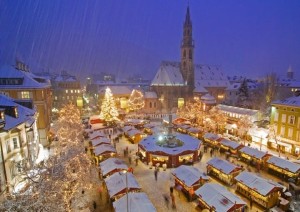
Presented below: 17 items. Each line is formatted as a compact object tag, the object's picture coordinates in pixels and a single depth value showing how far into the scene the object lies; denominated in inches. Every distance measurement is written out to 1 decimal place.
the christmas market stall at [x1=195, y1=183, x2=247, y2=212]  602.9
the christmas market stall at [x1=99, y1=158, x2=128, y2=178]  856.9
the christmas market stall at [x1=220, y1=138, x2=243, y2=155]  1159.6
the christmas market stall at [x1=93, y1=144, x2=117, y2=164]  1058.7
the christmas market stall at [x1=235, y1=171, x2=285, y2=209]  683.4
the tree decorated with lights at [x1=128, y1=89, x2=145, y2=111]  2384.4
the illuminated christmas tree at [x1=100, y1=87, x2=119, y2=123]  1818.4
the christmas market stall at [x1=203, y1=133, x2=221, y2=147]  1306.6
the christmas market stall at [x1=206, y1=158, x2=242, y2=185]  855.7
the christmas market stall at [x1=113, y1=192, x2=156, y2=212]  588.4
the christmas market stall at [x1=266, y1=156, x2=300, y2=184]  844.6
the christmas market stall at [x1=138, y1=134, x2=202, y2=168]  1058.7
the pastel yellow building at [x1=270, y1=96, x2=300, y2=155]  1116.0
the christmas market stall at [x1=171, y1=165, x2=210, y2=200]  752.3
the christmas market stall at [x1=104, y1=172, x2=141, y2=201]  695.1
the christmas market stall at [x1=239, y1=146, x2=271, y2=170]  988.6
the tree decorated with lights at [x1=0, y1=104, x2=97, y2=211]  396.2
